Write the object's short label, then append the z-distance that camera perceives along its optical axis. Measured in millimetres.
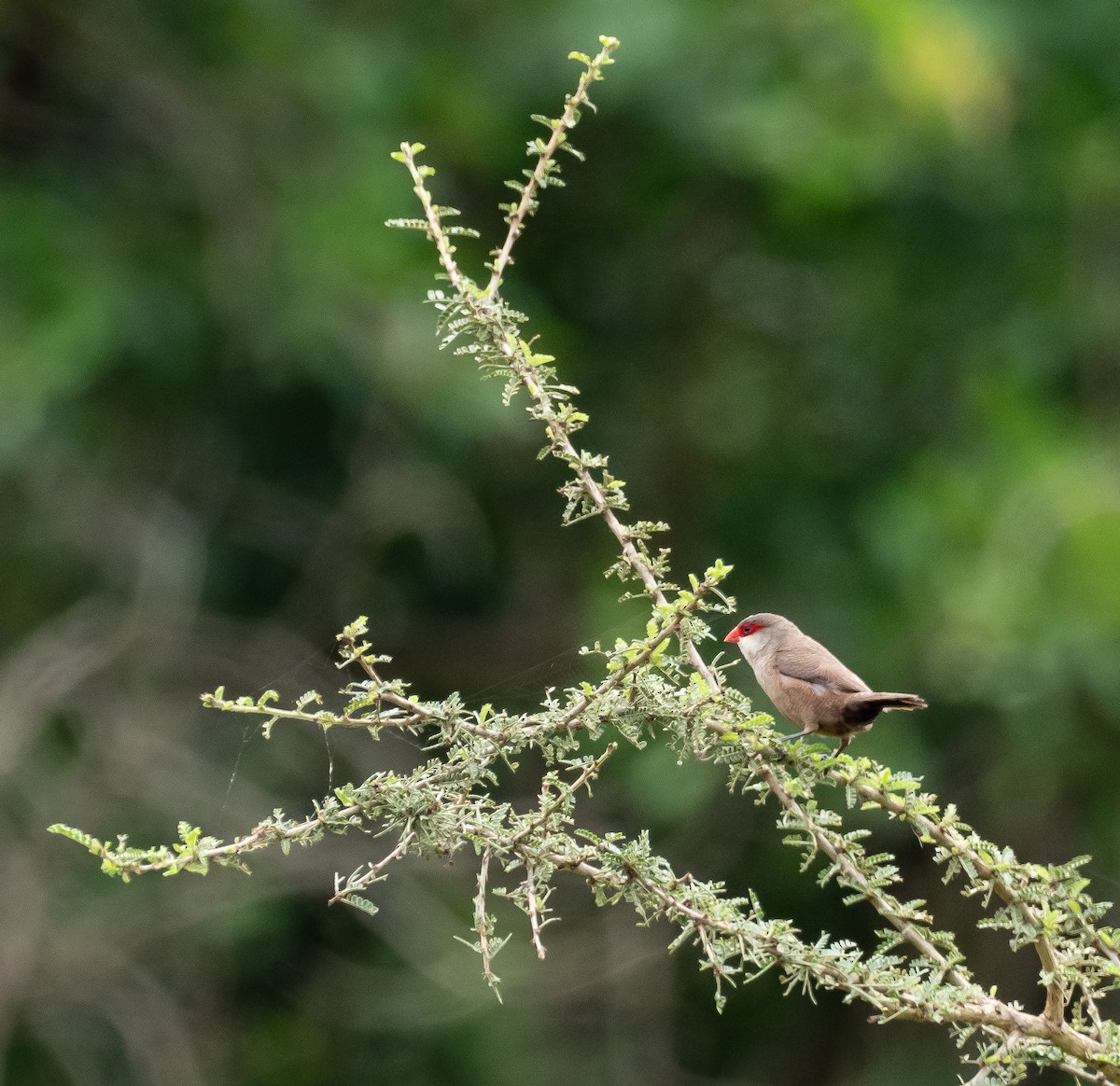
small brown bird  6148
